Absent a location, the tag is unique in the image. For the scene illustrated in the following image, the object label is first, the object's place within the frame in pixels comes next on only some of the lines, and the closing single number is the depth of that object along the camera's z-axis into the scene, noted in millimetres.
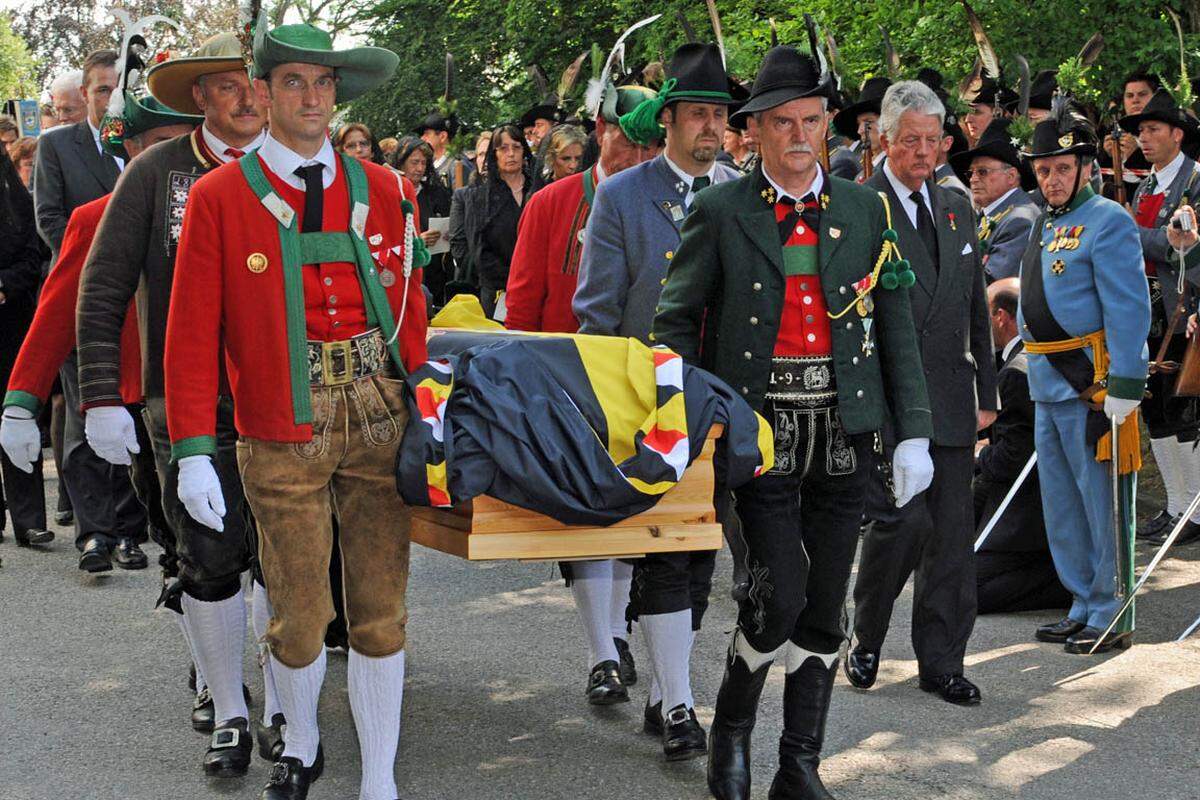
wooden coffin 4605
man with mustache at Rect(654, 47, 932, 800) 4805
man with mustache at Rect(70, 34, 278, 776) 5293
